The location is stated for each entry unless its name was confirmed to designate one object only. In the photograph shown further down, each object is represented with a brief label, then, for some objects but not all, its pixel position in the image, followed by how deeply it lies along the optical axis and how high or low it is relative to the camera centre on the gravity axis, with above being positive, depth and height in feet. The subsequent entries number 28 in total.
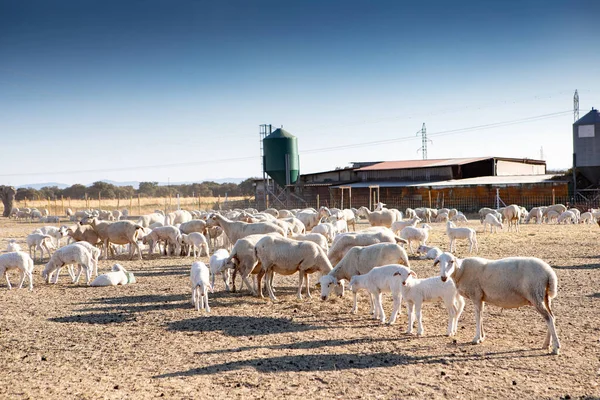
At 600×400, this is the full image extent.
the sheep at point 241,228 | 57.36 -3.56
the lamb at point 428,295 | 31.96 -6.15
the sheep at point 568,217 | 108.78 -5.90
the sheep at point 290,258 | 43.09 -5.06
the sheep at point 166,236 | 70.54 -5.17
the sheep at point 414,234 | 64.34 -5.08
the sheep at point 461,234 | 66.18 -5.35
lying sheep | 49.65 -7.42
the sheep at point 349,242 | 48.80 -4.43
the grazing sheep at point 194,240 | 66.08 -5.38
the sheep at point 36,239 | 66.64 -4.87
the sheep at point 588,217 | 107.14 -5.88
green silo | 182.91 +12.43
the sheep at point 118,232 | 68.39 -4.35
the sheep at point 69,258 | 50.01 -5.49
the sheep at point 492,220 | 88.20 -5.06
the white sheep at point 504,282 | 28.40 -5.06
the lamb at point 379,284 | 34.53 -6.00
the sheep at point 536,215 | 113.86 -5.71
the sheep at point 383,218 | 83.76 -4.06
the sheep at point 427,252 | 57.36 -6.61
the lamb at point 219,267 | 45.47 -5.94
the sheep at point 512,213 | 94.53 -4.22
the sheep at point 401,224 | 75.25 -4.53
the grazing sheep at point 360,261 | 40.01 -5.14
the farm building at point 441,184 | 144.97 +1.71
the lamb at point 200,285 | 38.47 -6.30
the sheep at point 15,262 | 47.01 -5.39
